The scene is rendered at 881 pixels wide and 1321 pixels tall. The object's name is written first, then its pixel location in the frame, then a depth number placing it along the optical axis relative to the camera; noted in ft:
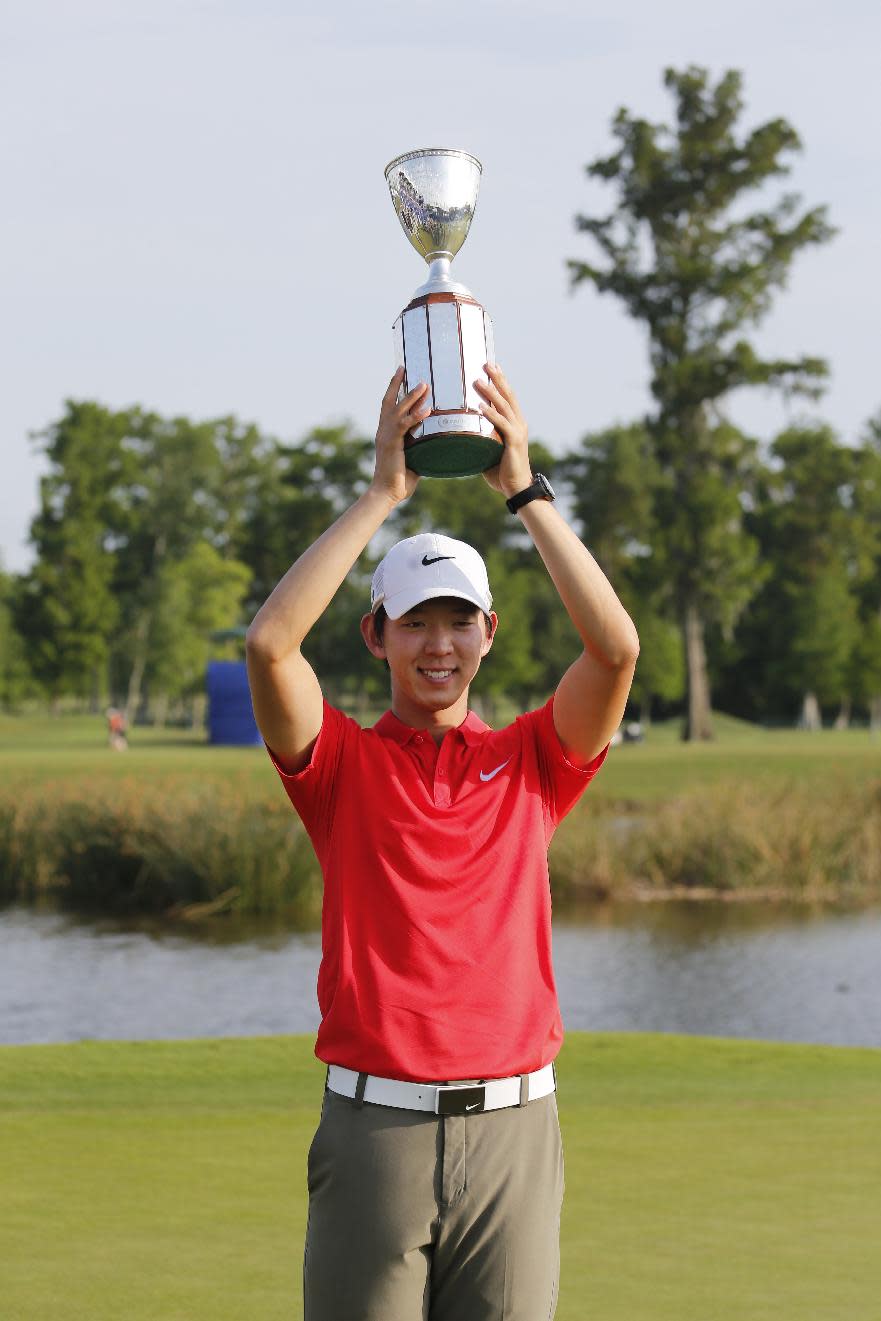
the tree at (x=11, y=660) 226.79
